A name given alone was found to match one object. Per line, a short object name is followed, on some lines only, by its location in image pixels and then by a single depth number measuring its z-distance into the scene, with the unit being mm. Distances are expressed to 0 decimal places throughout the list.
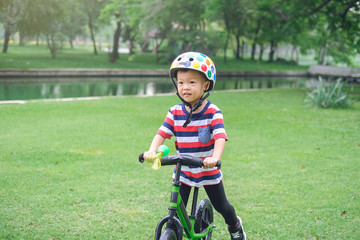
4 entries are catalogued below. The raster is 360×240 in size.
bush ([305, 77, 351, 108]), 12340
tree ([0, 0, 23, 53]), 30594
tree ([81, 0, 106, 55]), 40438
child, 2831
